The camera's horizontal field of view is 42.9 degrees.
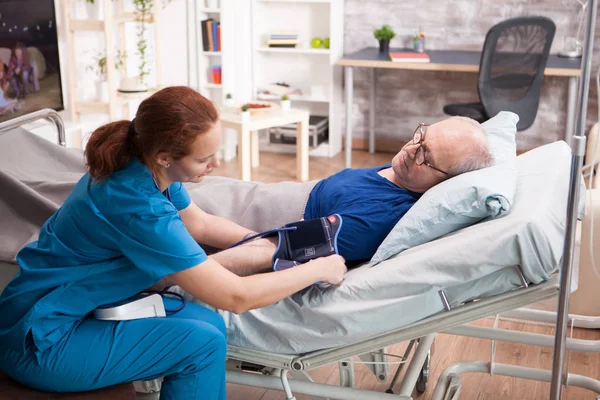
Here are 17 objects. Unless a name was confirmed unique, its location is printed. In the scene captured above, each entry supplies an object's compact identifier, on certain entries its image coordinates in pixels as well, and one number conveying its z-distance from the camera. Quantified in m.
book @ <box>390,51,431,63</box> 4.71
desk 4.47
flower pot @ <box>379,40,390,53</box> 5.06
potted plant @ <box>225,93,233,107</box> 4.89
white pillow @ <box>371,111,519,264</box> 1.74
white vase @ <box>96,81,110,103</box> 4.50
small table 4.29
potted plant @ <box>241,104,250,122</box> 4.28
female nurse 1.57
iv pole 1.38
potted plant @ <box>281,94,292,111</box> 4.59
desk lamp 4.82
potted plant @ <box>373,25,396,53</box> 5.01
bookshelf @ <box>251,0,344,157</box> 5.23
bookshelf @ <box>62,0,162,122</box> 4.18
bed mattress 1.62
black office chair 4.13
